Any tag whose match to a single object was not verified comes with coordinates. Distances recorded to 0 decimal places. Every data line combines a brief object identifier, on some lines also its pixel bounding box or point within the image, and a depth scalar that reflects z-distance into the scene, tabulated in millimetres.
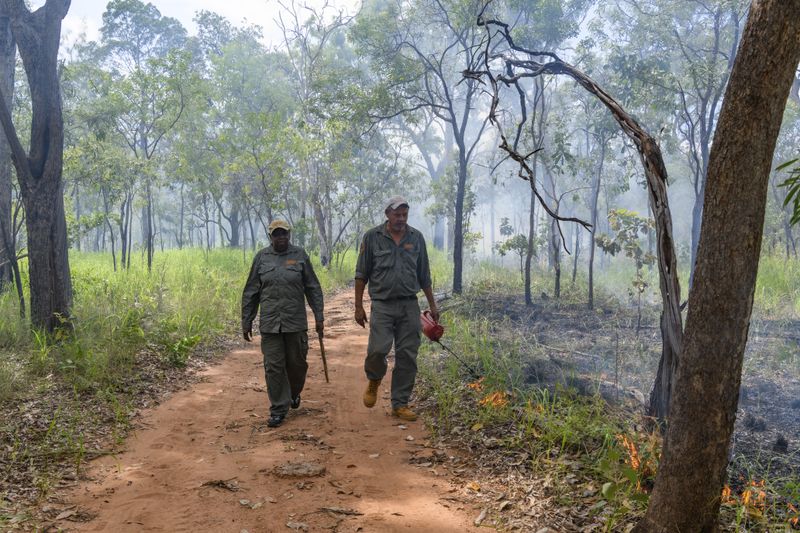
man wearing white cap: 5578
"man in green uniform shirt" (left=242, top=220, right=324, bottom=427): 5547
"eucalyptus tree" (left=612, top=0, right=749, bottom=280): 12336
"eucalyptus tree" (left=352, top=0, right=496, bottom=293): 12731
